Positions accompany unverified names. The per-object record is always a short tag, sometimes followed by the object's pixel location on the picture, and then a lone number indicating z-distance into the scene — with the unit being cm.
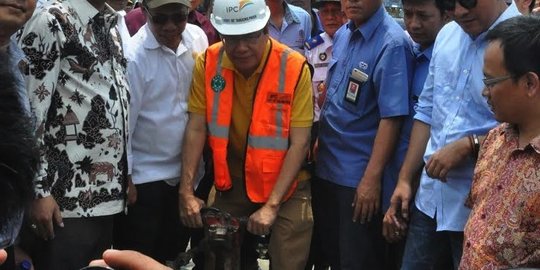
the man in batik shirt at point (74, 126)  289
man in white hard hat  352
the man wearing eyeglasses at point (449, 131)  297
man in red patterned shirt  235
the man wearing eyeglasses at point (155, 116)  361
